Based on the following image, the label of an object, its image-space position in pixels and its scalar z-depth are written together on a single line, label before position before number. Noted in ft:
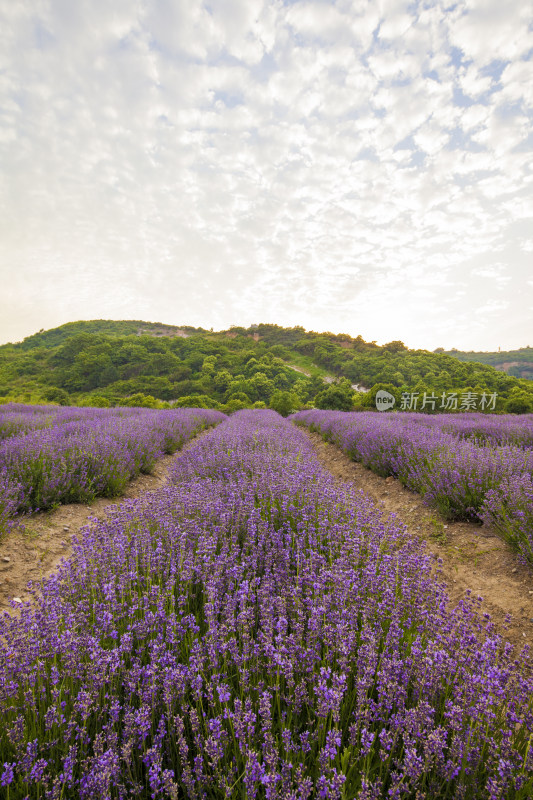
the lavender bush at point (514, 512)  8.50
